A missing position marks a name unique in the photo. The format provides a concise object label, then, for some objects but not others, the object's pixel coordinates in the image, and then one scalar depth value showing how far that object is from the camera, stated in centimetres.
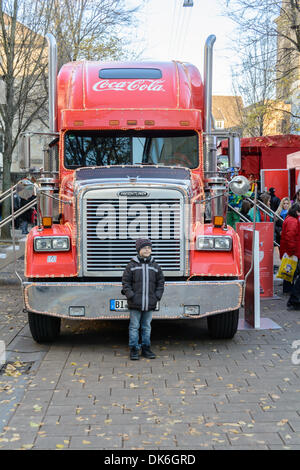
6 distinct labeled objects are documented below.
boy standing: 768
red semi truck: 799
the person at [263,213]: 1330
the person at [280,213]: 1407
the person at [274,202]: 1931
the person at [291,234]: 1100
